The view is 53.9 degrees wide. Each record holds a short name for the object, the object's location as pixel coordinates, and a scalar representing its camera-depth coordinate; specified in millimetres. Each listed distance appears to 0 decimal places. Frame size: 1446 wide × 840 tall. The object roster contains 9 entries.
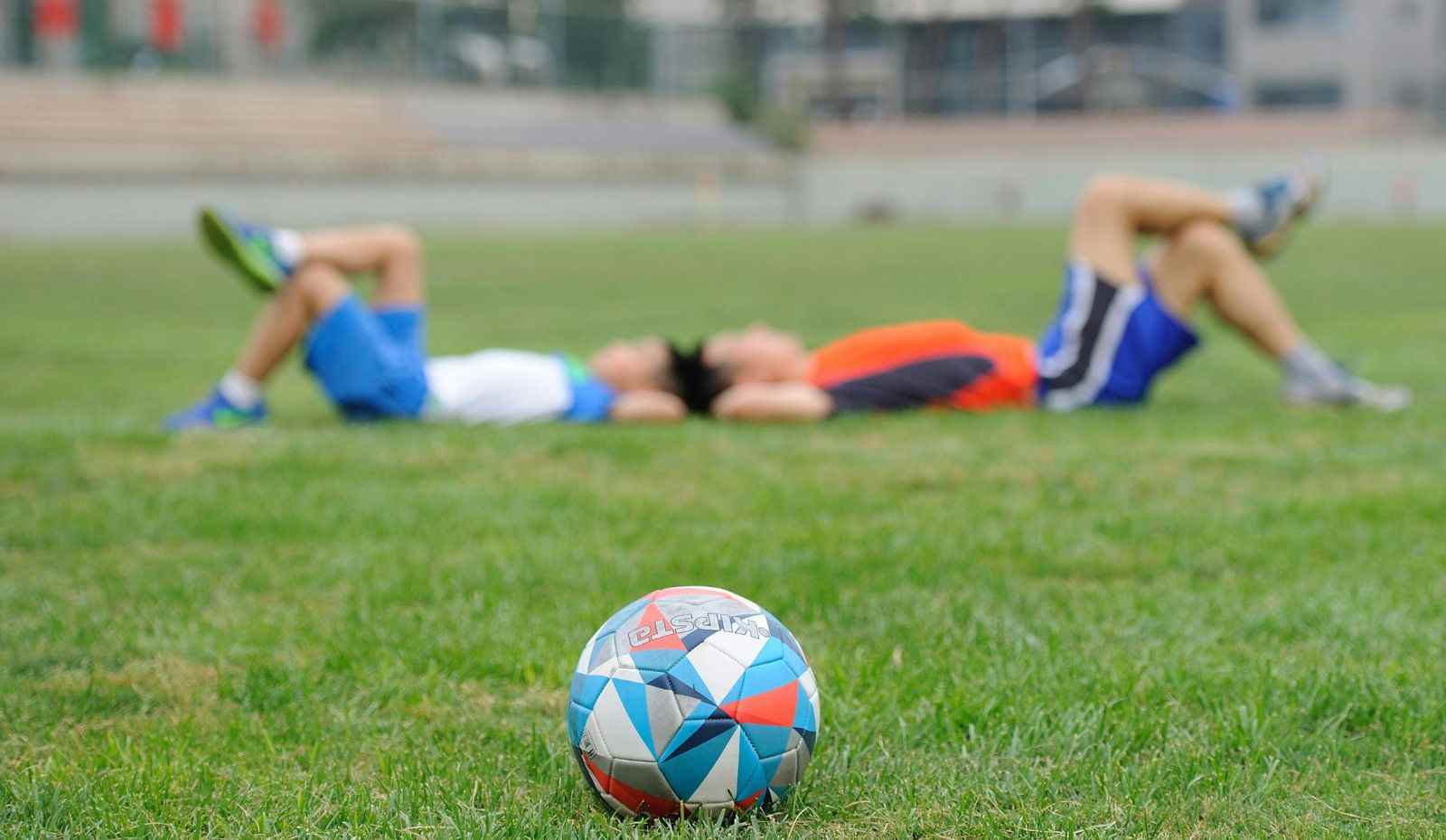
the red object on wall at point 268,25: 47469
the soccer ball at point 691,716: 2264
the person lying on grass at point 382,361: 6211
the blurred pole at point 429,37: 51406
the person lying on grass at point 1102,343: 6531
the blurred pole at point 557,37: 53844
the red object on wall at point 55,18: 42250
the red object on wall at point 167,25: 44625
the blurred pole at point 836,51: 63844
